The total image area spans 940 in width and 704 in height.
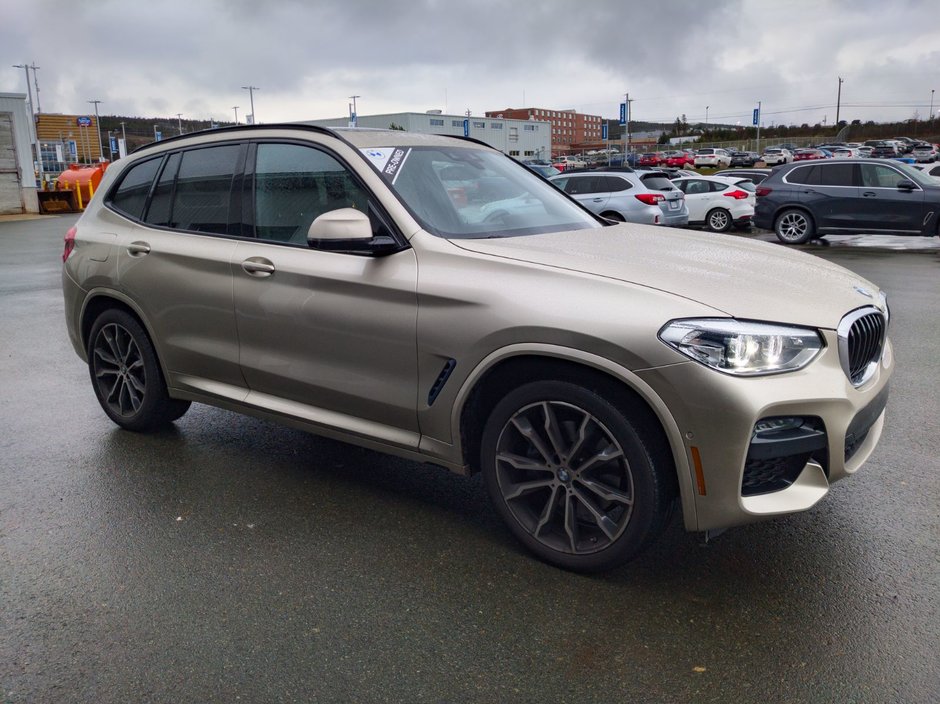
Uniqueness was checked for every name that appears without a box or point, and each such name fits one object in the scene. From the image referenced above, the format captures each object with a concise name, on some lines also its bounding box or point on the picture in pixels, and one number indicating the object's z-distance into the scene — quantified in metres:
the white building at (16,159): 31.97
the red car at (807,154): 54.58
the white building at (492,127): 87.62
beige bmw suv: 2.88
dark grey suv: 15.66
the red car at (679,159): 63.41
